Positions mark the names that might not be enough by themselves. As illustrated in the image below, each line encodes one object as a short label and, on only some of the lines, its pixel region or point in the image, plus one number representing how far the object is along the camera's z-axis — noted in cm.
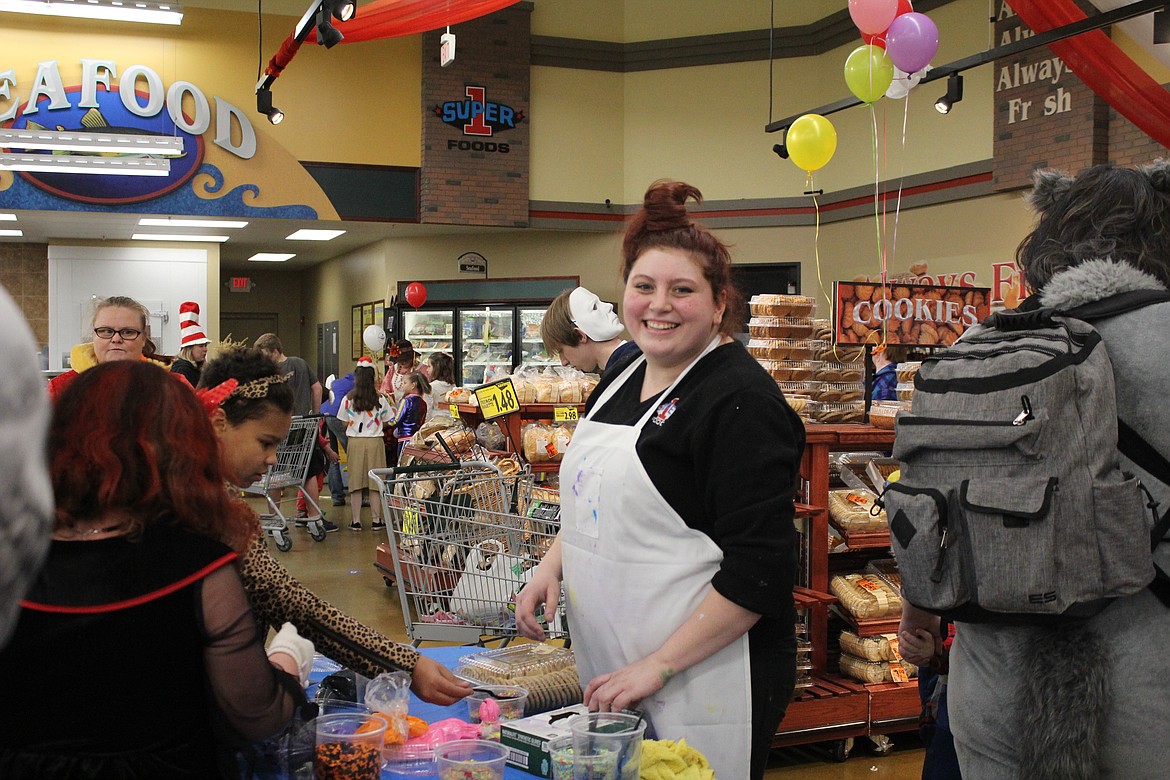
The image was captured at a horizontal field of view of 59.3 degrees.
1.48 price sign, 502
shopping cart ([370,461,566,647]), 331
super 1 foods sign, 1359
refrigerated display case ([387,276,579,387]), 1455
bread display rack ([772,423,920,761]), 398
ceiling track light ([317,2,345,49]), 773
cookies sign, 469
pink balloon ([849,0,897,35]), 726
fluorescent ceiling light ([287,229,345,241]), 1429
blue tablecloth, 187
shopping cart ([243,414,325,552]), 843
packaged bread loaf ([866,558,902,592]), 435
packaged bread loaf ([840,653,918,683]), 410
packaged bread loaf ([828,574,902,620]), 410
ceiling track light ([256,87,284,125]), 1091
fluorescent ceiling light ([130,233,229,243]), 1363
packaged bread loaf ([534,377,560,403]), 530
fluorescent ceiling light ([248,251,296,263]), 1719
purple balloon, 708
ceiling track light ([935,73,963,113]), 844
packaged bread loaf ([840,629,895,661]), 409
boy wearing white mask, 371
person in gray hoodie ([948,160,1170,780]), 169
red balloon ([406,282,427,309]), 1413
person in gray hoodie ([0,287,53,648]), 54
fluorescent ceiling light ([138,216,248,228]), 1265
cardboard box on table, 185
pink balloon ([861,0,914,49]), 761
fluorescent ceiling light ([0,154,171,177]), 1036
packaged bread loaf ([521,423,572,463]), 470
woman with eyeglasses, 412
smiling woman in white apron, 187
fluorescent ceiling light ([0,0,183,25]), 1007
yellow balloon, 877
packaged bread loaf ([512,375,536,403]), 530
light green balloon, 776
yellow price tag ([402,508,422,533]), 342
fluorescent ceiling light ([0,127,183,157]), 969
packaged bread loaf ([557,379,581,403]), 532
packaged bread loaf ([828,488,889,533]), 414
